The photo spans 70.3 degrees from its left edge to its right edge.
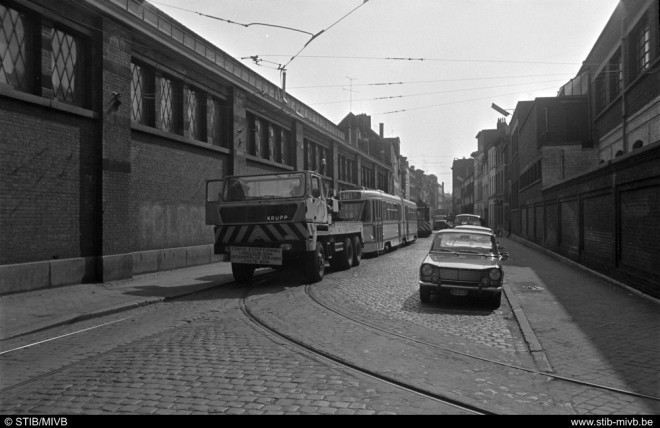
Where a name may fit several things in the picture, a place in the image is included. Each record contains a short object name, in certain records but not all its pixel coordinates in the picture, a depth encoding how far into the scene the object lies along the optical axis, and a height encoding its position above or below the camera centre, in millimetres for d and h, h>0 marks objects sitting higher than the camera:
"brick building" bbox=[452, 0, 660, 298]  9334 +2701
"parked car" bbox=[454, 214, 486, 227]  32844 -126
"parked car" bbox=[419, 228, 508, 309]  8609 -1014
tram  19062 +145
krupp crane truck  11328 -28
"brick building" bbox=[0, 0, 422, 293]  10227 +2270
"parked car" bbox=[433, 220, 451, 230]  55206 -694
